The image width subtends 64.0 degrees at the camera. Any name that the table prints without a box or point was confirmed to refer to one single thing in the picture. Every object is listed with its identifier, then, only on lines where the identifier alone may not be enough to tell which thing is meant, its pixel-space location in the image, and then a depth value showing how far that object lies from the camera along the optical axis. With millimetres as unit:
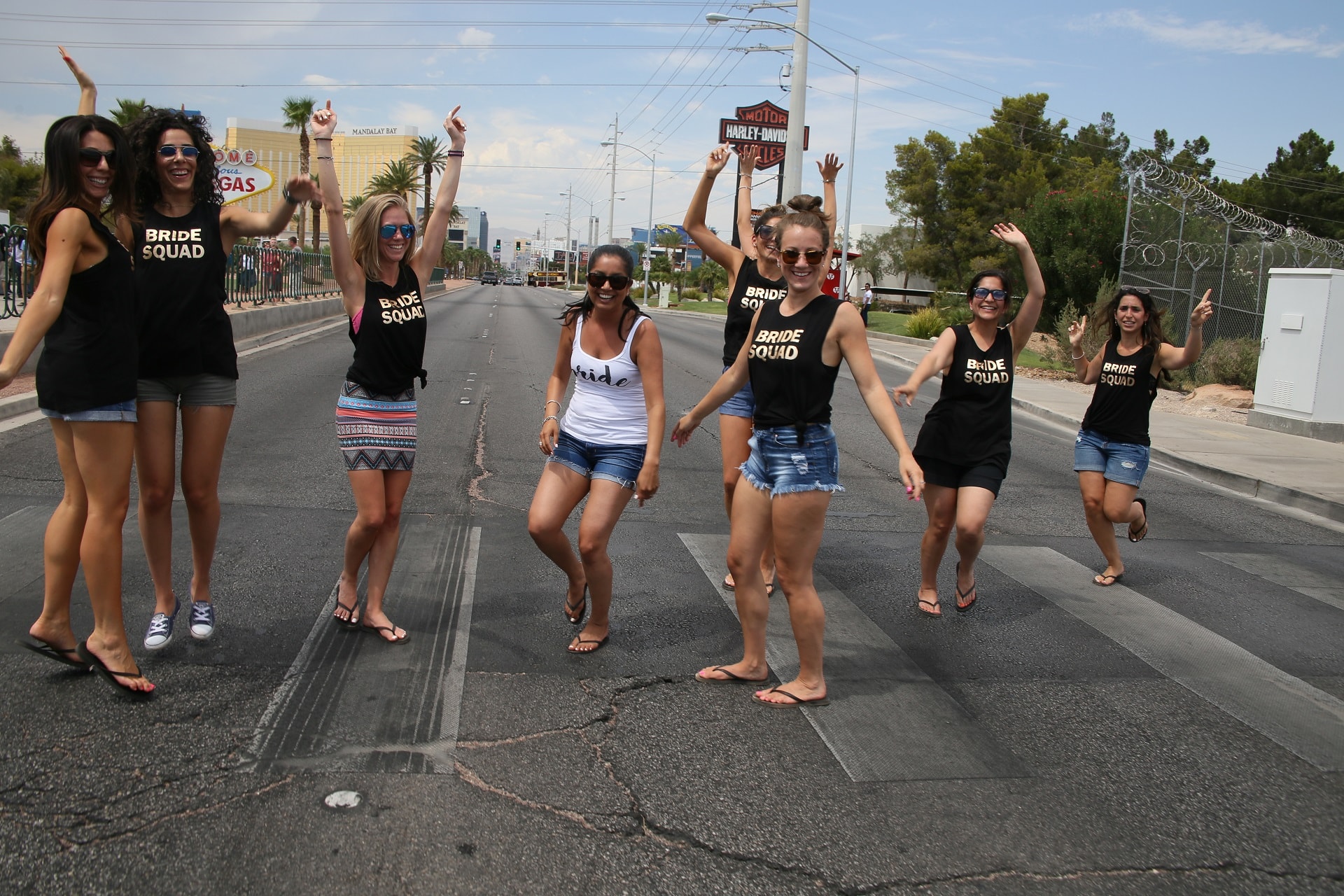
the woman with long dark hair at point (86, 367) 3711
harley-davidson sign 33812
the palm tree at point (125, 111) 36875
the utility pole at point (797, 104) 25297
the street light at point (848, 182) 26172
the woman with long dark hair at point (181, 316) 4152
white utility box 13477
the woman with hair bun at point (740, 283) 5355
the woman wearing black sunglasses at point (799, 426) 4031
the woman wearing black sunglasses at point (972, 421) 5430
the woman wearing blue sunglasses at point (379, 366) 4469
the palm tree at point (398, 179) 72688
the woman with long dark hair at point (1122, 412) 6234
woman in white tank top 4496
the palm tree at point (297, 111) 59000
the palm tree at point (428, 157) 76938
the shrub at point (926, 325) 30359
